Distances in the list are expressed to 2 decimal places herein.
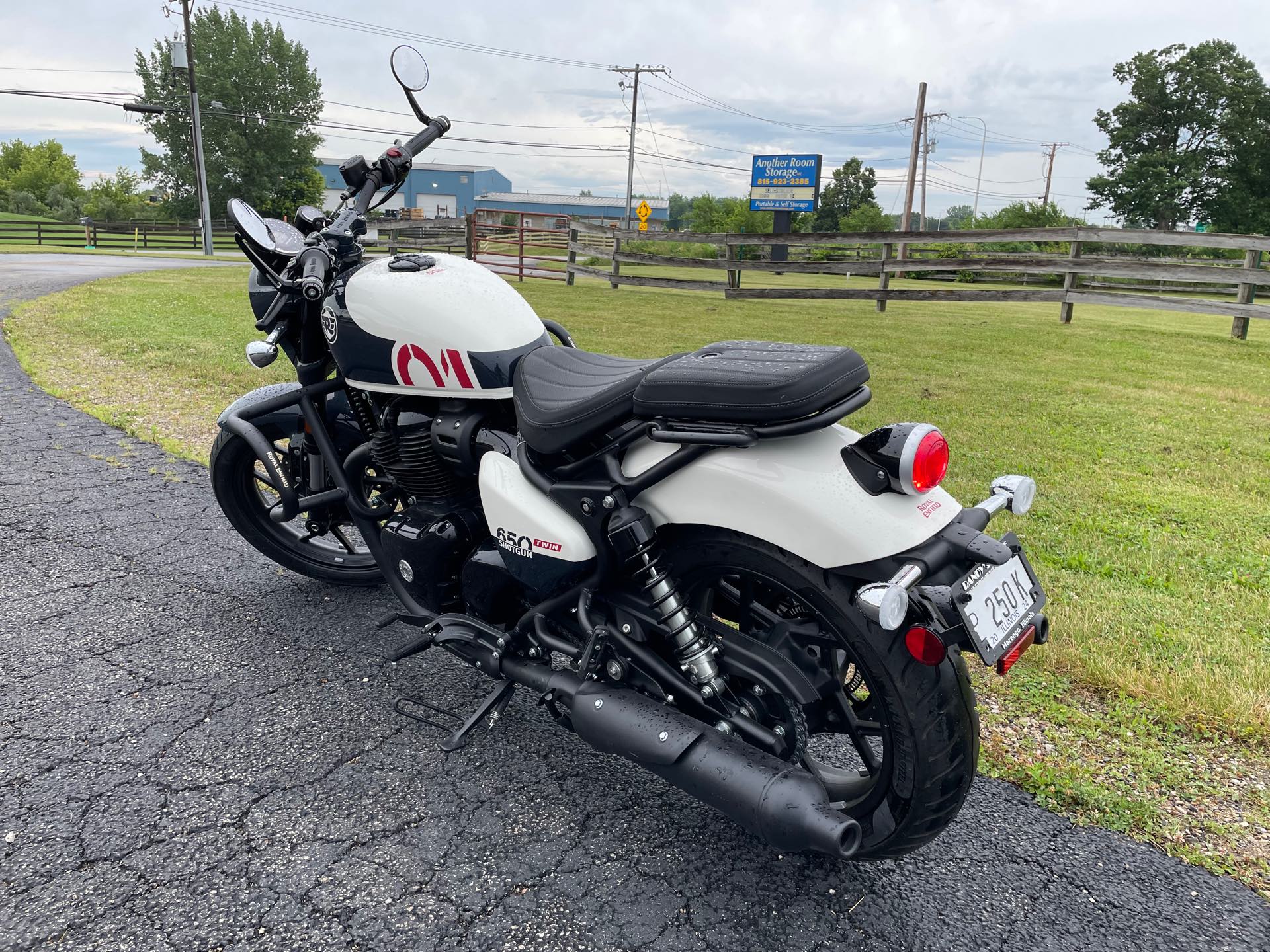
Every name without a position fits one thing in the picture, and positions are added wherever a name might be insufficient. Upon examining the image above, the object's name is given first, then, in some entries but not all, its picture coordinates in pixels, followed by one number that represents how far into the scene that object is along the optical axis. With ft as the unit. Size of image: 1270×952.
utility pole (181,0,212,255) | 103.81
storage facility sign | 140.77
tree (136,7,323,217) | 156.76
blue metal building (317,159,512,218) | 266.98
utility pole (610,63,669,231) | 166.30
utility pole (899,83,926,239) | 117.60
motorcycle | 6.03
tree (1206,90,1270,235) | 139.64
